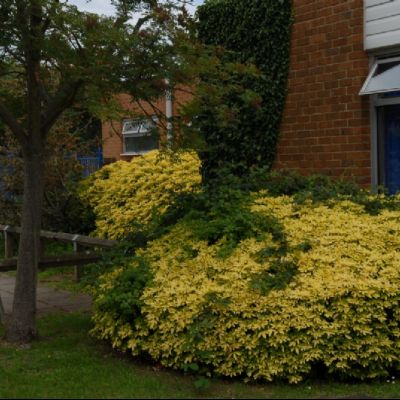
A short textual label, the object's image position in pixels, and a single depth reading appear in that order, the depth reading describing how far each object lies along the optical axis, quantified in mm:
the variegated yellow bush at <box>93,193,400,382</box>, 5133
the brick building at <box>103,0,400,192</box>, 8266
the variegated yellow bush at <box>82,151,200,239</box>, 10812
